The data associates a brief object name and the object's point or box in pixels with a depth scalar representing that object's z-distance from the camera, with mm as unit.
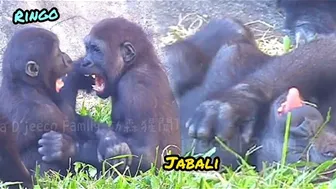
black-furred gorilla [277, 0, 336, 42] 3915
